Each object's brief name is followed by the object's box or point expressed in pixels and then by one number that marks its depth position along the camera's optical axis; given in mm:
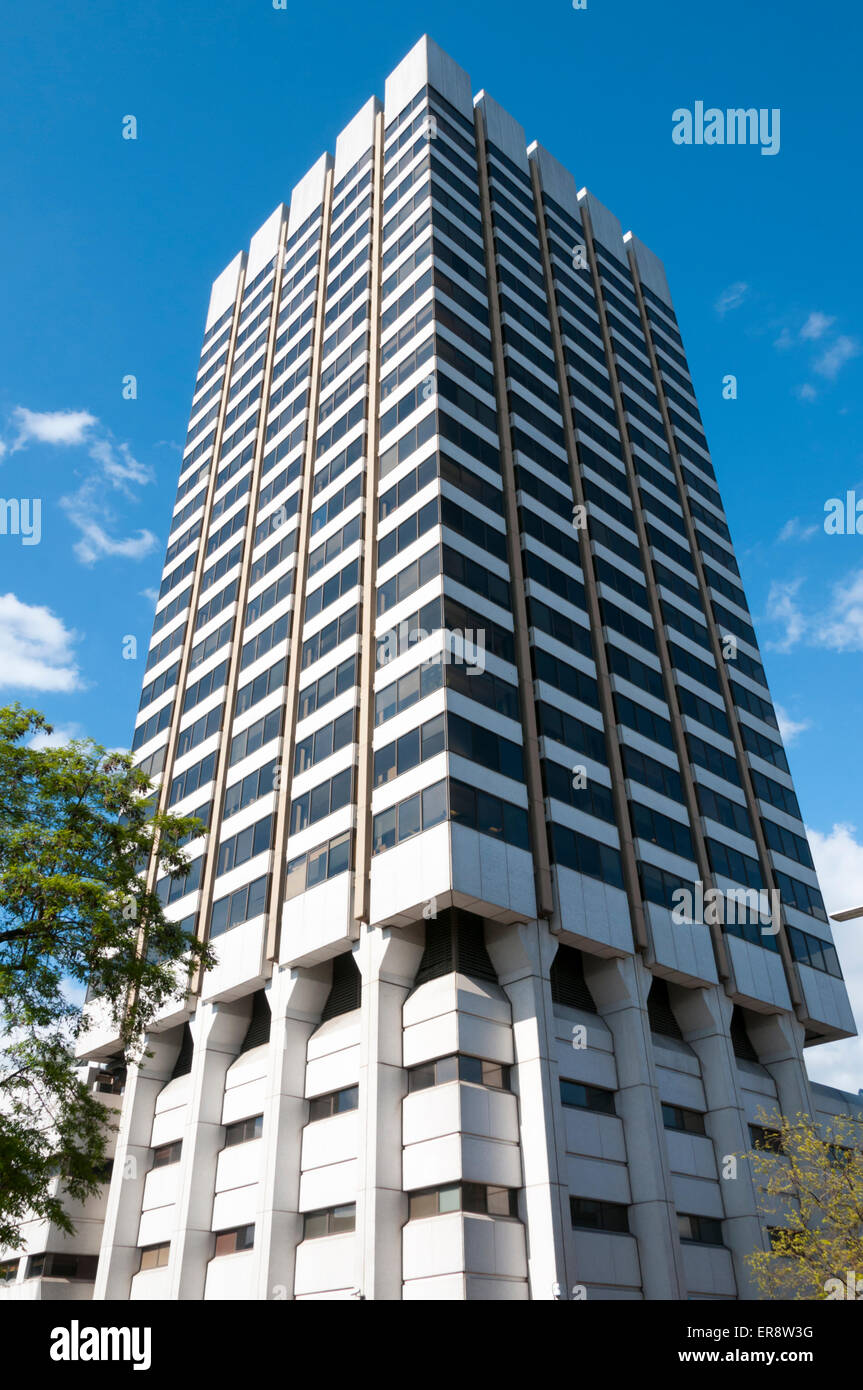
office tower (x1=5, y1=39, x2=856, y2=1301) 34062
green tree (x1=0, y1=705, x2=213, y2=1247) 22359
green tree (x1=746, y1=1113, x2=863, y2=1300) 28828
